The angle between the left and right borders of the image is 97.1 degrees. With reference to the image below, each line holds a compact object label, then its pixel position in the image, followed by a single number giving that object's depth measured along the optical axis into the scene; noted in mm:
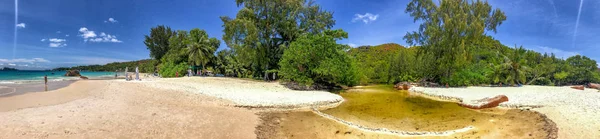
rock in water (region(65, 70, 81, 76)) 58131
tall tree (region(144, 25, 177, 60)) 61188
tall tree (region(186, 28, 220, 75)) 42688
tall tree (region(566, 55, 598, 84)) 54438
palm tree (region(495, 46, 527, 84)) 33250
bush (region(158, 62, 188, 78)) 43031
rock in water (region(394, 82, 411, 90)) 30955
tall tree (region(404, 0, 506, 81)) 29547
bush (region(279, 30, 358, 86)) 25625
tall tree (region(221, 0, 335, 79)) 30094
